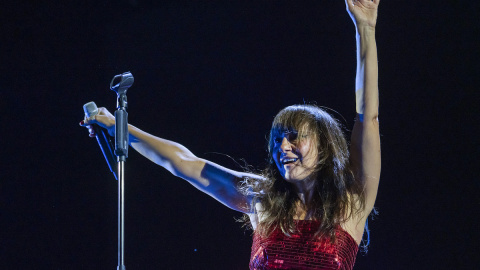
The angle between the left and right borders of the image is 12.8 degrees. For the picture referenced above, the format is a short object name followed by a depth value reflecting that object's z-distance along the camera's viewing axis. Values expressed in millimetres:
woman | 5685
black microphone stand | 5534
